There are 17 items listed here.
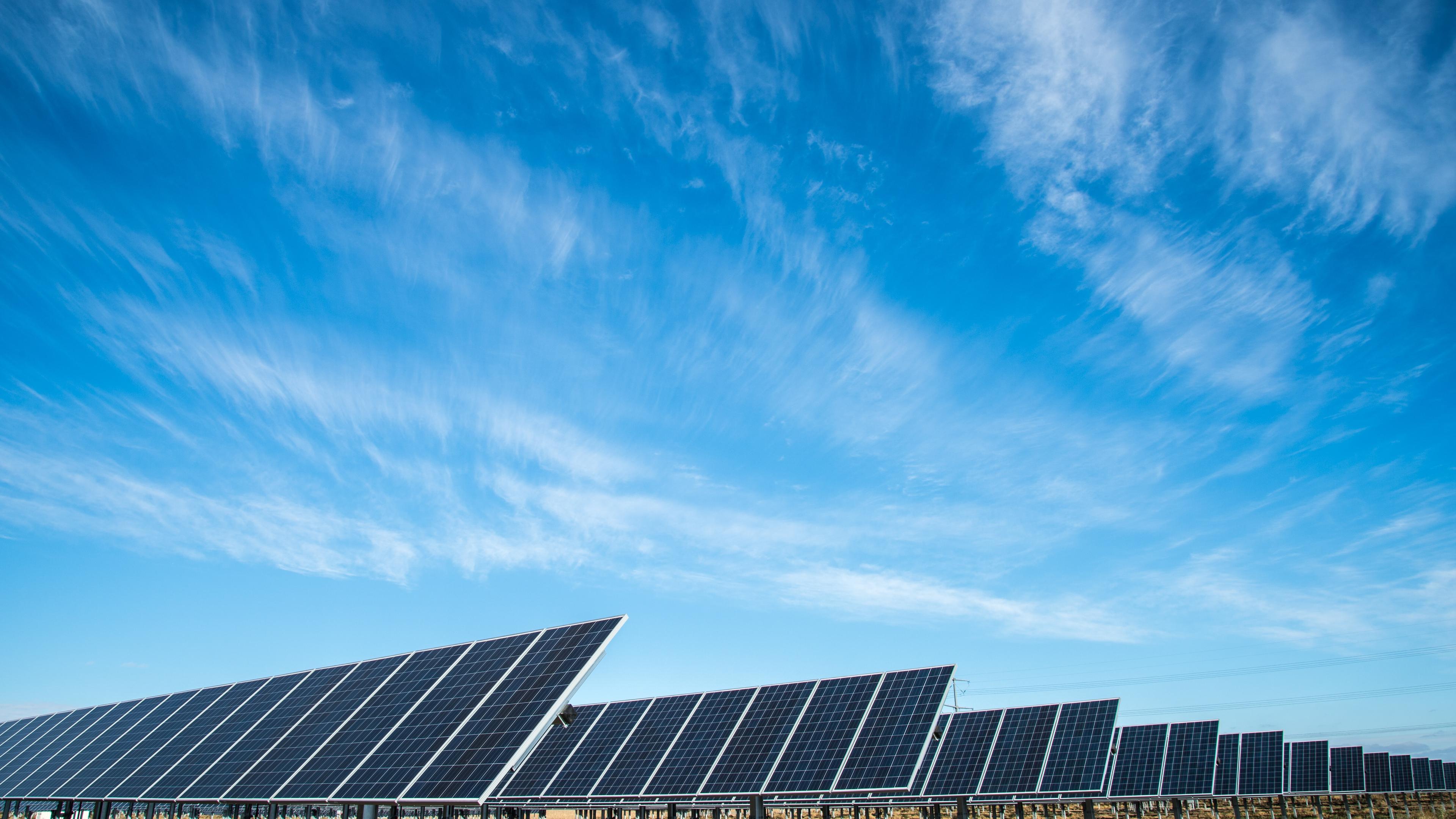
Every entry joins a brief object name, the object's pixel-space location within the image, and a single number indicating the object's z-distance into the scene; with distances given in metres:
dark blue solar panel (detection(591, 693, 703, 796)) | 36.03
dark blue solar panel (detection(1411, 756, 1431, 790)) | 75.00
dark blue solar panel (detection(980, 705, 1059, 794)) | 40.28
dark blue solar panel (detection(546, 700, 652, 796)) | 38.59
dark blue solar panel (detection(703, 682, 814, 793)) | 31.77
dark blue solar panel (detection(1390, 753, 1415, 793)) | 70.69
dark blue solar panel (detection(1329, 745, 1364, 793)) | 66.19
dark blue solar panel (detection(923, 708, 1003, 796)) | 41.75
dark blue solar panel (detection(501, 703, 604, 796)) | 40.81
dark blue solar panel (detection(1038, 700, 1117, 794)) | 38.31
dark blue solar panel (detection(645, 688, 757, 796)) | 33.69
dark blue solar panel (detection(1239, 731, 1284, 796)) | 52.22
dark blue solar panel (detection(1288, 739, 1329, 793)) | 58.00
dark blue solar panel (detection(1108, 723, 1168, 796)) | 46.00
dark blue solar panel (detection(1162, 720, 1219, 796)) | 46.69
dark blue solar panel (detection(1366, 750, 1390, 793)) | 67.69
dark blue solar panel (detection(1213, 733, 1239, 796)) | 48.12
